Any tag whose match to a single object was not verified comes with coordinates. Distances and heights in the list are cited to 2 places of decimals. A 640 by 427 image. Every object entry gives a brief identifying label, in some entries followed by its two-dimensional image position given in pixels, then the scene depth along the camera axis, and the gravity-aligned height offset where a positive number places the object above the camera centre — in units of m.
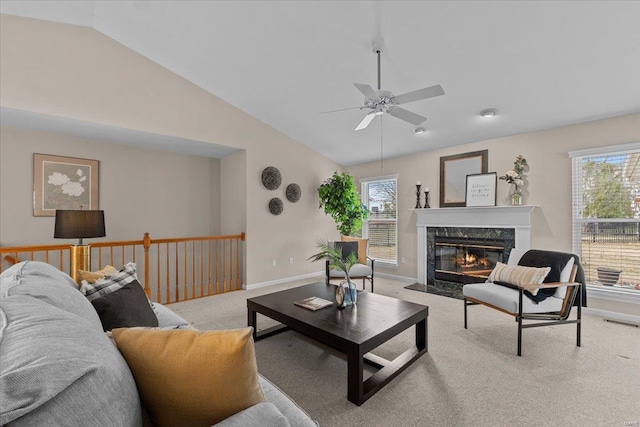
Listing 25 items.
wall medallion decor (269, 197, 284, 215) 5.13 +0.17
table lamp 2.87 -0.12
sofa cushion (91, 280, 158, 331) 1.64 -0.54
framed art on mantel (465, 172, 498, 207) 4.42 +0.40
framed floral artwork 3.81 +0.43
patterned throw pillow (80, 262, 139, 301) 1.74 -0.42
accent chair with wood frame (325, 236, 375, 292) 4.47 -0.73
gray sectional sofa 0.57 -0.35
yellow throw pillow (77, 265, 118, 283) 1.93 -0.41
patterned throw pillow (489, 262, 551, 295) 2.86 -0.60
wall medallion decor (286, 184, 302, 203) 5.41 +0.42
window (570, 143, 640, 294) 3.41 +0.00
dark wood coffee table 1.96 -0.82
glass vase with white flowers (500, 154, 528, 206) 4.13 +0.54
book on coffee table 2.59 -0.79
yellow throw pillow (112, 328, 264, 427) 0.89 -0.49
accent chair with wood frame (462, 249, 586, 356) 2.70 -0.76
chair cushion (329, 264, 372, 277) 4.47 -0.86
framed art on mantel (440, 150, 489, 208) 4.59 +0.69
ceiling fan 2.47 +1.02
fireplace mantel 4.12 -0.07
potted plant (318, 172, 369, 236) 5.46 +0.25
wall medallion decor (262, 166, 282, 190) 5.02 +0.65
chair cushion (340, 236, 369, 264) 5.01 -0.59
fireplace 4.41 -0.56
